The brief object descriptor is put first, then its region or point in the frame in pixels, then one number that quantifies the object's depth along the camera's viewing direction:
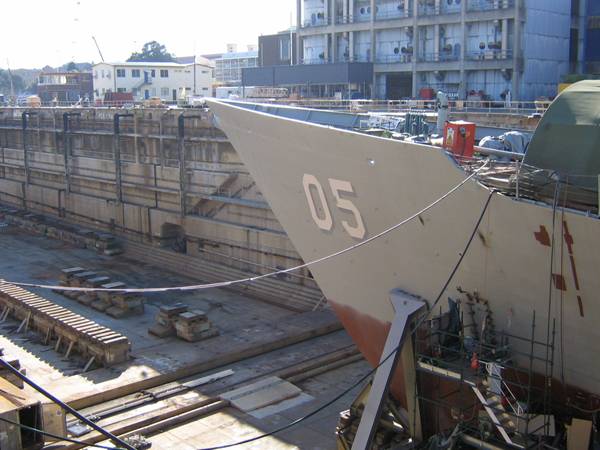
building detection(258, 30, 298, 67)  53.15
